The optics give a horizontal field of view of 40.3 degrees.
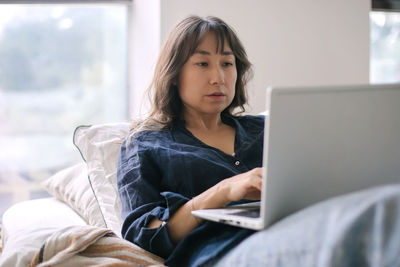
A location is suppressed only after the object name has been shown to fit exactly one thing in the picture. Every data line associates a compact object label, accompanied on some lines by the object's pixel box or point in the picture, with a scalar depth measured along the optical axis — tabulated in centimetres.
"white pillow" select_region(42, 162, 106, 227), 170
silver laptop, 91
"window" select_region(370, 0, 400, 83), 296
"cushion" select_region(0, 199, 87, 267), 127
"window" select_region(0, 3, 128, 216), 233
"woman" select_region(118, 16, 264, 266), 119
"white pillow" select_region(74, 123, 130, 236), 162
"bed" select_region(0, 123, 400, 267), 81
